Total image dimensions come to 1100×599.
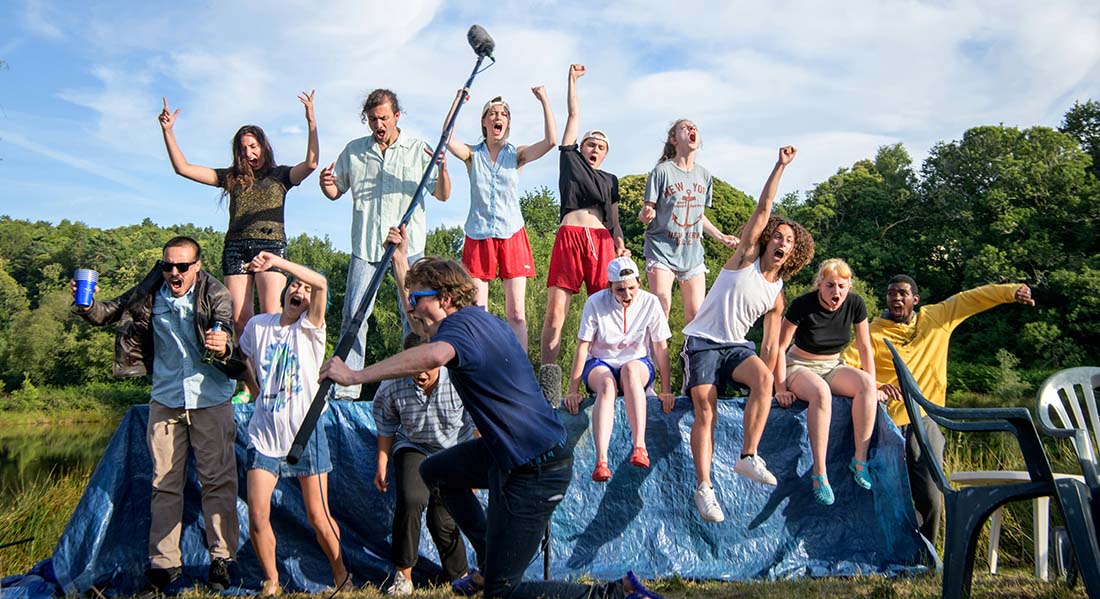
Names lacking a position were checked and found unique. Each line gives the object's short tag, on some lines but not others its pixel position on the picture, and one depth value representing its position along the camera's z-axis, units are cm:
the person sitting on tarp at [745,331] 463
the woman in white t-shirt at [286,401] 429
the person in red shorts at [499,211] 573
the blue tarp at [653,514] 477
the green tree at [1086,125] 2950
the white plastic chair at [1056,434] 325
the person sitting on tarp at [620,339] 480
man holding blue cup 448
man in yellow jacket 520
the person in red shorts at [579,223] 581
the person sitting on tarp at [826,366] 475
